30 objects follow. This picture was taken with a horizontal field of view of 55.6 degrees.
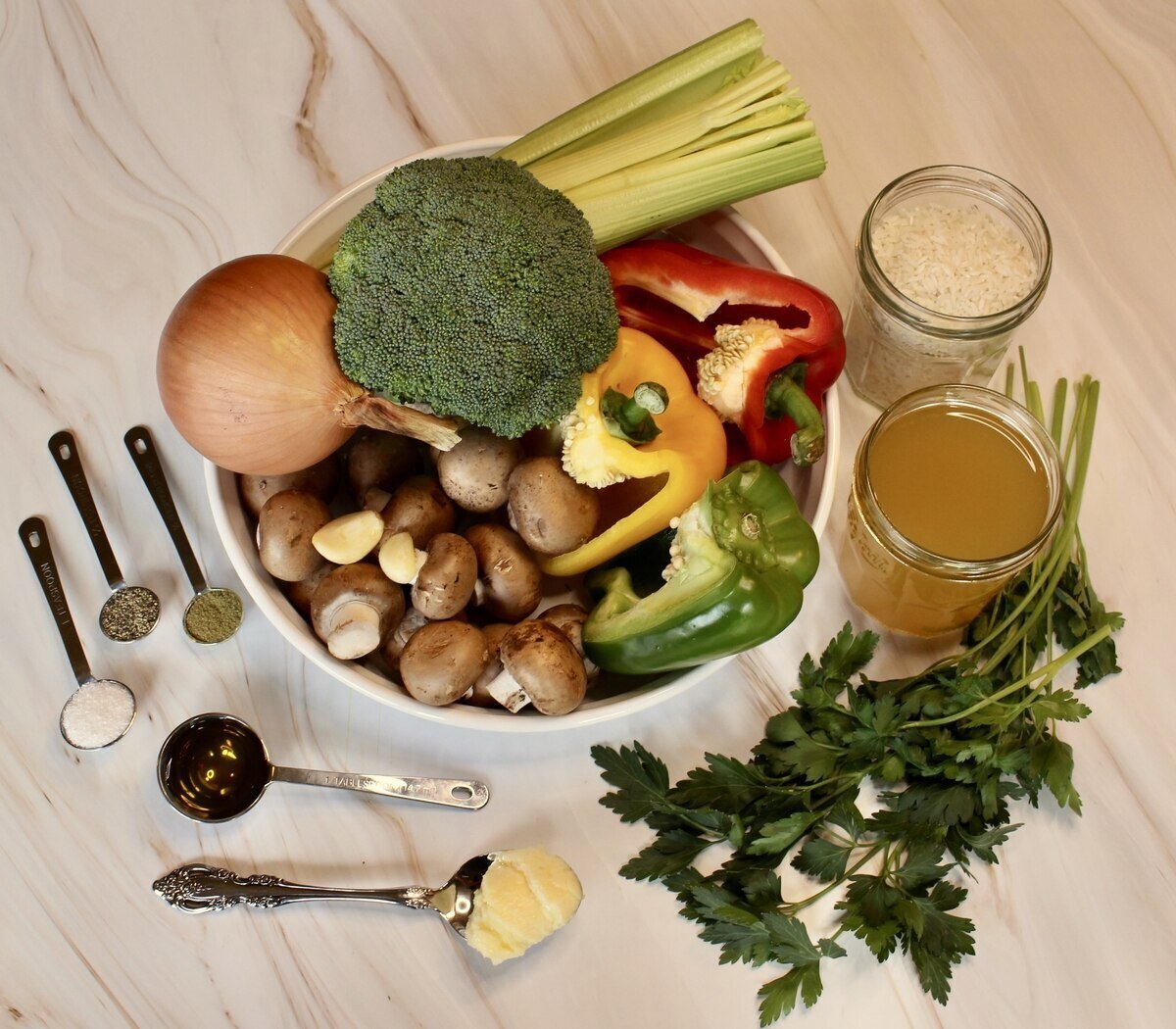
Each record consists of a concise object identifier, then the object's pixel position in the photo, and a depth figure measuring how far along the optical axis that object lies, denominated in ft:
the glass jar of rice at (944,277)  4.09
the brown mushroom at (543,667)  3.67
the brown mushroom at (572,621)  3.96
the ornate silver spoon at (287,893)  3.92
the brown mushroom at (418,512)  3.97
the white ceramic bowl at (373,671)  3.78
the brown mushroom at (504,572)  3.96
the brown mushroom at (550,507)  3.84
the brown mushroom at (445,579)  3.79
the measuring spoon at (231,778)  4.04
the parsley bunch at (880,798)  3.82
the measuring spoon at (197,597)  4.25
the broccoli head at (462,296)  3.67
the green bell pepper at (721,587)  3.69
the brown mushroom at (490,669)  3.89
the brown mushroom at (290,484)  4.02
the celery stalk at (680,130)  4.19
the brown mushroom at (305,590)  3.98
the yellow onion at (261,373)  3.62
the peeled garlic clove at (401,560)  3.83
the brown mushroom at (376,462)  4.13
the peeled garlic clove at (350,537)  3.82
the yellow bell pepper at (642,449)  3.90
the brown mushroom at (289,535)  3.84
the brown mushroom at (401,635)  3.98
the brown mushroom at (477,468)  3.96
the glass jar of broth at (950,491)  3.94
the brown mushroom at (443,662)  3.71
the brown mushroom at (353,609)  3.77
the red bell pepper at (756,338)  4.01
